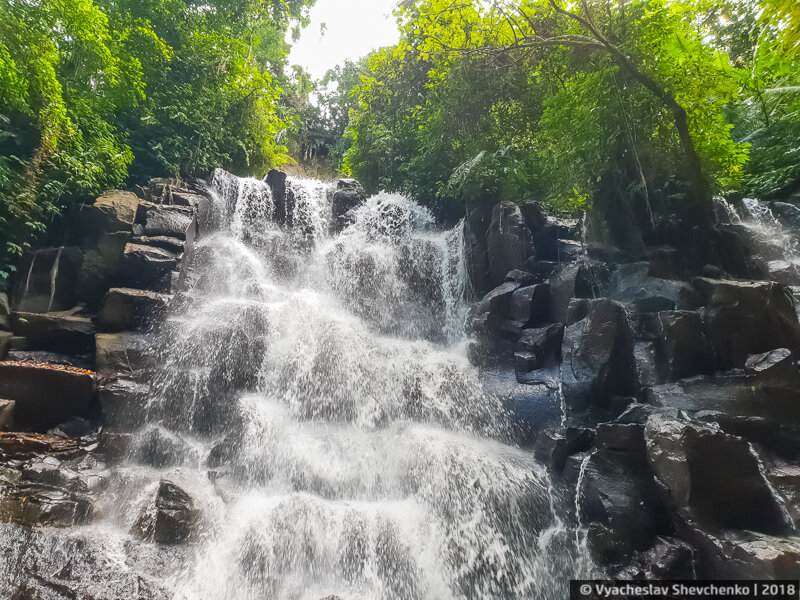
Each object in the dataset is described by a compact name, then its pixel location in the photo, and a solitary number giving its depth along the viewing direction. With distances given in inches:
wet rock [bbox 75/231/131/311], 359.9
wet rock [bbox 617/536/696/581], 174.2
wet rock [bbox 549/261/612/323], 334.3
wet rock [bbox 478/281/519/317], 385.7
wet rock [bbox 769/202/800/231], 404.2
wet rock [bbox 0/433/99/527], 212.5
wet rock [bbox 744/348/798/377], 217.6
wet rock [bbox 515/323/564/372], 339.3
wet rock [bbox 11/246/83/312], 341.1
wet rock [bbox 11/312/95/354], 317.7
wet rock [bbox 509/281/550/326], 366.9
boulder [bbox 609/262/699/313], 276.5
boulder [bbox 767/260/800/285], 325.7
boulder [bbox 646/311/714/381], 248.5
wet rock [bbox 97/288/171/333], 331.6
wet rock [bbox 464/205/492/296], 446.6
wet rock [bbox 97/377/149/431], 281.3
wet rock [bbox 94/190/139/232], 386.3
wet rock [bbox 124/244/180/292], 368.2
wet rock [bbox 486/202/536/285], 413.1
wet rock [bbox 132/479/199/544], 210.7
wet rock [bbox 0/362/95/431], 274.4
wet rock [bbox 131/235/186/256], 389.1
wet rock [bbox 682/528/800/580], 147.6
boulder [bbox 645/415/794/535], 175.0
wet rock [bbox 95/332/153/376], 302.7
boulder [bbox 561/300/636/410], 267.1
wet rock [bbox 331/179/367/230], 561.0
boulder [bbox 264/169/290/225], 546.6
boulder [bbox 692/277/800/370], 241.0
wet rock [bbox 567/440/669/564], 193.3
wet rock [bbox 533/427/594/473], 251.9
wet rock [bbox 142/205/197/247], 401.1
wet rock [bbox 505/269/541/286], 391.5
